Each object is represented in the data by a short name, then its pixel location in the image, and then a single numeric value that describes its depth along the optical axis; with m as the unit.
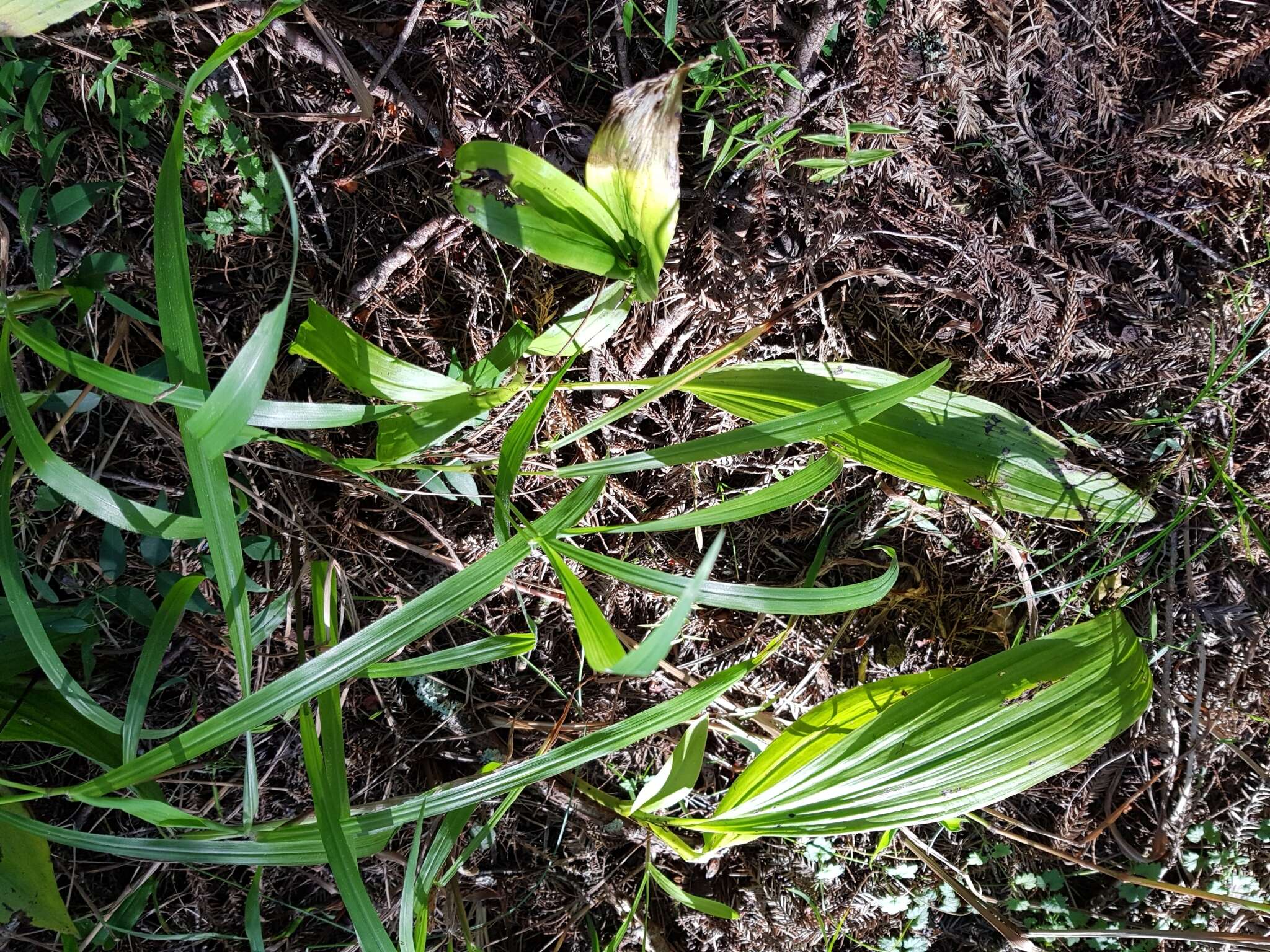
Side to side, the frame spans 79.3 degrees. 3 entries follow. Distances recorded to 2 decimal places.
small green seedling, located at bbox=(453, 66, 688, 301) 0.85
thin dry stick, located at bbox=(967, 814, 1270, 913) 1.18
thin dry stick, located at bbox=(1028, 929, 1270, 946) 1.17
